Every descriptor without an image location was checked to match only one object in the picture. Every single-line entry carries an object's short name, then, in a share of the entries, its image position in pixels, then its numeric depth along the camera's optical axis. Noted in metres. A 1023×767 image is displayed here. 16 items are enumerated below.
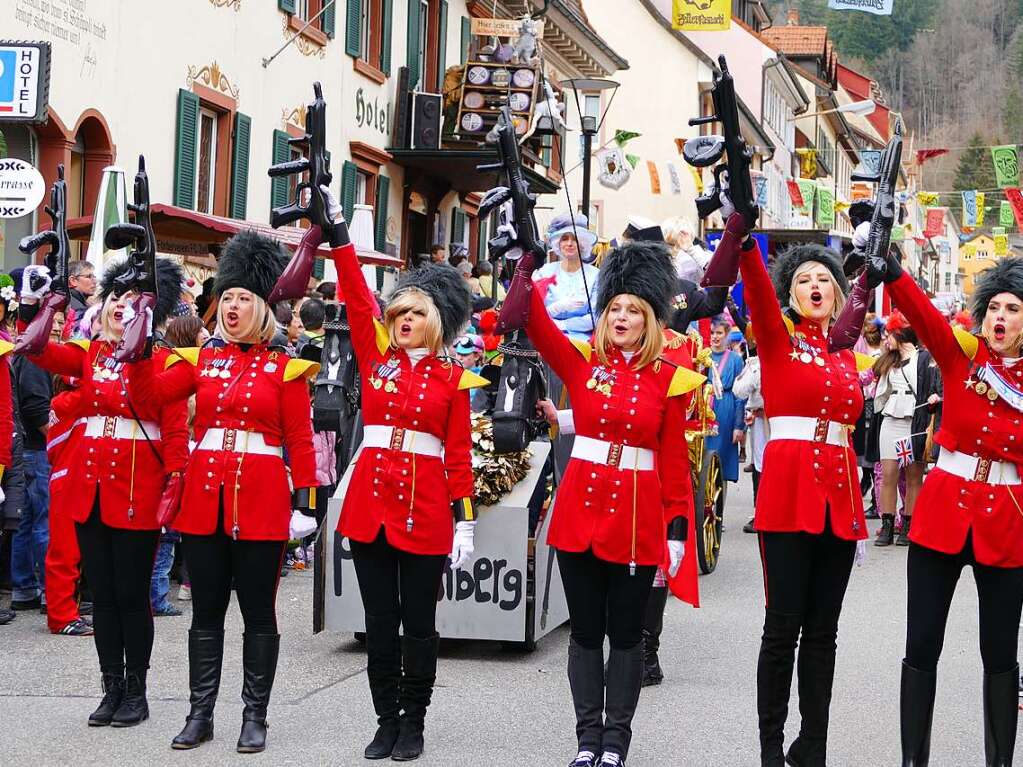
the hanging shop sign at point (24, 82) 11.97
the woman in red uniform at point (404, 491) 6.31
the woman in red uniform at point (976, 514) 5.75
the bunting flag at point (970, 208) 48.38
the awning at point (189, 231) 13.42
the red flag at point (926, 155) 38.53
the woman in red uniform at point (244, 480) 6.43
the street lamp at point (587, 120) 20.39
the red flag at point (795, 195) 44.31
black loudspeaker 23.34
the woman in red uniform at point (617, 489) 5.99
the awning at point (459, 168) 22.91
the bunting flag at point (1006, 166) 36.59
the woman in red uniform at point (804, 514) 5.98
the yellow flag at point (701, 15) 26.16
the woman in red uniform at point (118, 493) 6.63
